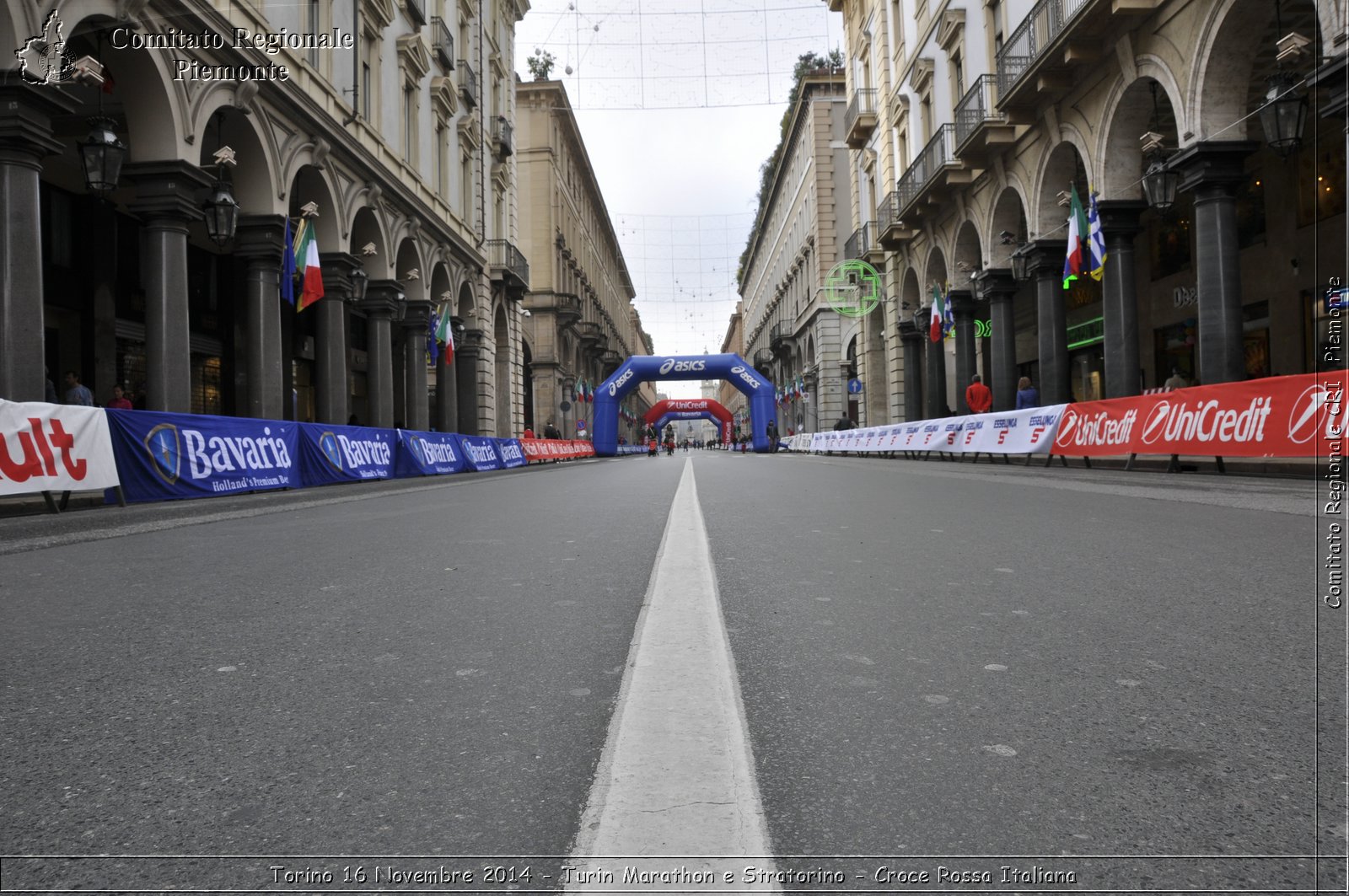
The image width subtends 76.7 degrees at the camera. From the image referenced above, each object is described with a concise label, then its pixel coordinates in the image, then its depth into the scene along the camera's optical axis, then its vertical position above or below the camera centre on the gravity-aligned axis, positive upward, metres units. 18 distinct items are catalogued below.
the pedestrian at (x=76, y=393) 12.66 +0.94
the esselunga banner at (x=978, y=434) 15.50 +0.04
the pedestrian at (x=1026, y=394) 19.59 +0.92
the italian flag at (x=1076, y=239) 16.84 +3.86
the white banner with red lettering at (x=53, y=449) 7.96 +0.06
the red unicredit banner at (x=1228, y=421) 8.38 +0.12
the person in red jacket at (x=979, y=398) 21.52 +0.97
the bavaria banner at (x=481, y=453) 22.66 -0.19
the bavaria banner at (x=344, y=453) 13.96 -0.09
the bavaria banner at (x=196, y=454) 9.83 -0.03
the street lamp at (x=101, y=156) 11.09 +3.90
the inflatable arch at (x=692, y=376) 43.75 +3.42
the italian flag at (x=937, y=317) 26.33 +3.72
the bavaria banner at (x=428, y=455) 18.06 -0.17
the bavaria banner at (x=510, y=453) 26.50 -0.24
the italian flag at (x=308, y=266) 17.22 +3.77
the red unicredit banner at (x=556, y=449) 31.30 -0.19
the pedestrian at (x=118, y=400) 13.69 +0.87
